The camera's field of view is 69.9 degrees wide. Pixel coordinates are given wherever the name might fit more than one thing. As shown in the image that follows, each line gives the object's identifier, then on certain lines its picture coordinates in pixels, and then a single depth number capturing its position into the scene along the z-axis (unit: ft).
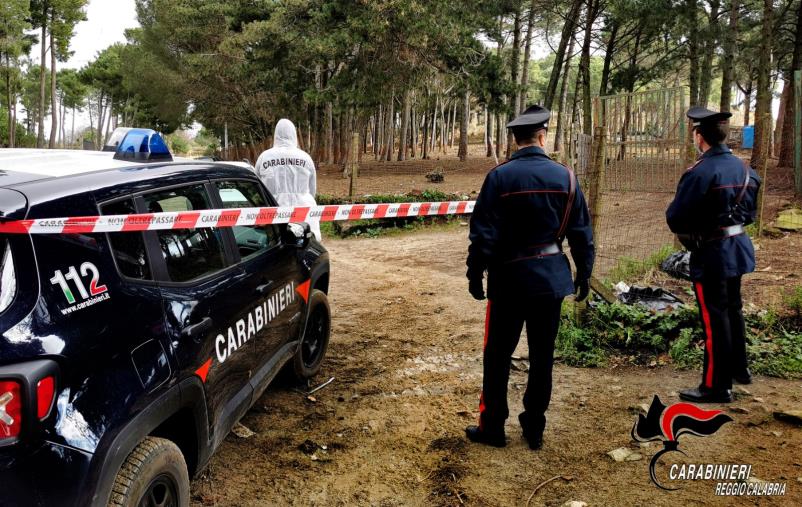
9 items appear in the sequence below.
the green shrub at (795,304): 16.65
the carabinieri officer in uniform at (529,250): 10.62
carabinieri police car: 5.73
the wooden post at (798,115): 32.37
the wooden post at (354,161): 39.04
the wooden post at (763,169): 26.71
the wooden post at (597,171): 16.48
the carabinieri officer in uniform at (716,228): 12.63
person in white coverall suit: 21.70
